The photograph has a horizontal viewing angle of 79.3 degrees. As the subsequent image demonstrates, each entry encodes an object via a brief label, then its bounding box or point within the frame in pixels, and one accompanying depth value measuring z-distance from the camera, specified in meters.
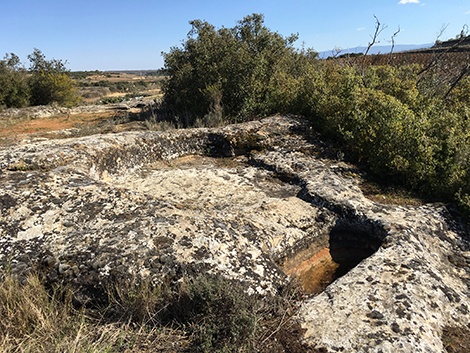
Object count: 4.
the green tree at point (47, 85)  21.02
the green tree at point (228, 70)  8.89
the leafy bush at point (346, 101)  4.37
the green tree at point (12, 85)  19.13
